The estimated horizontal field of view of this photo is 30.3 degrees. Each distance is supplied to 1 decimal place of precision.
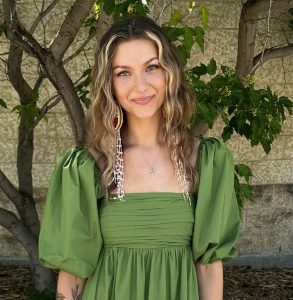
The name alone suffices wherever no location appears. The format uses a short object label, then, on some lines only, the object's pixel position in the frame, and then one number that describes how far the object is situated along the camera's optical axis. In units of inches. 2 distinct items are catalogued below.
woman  68.2
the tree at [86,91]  94.4
